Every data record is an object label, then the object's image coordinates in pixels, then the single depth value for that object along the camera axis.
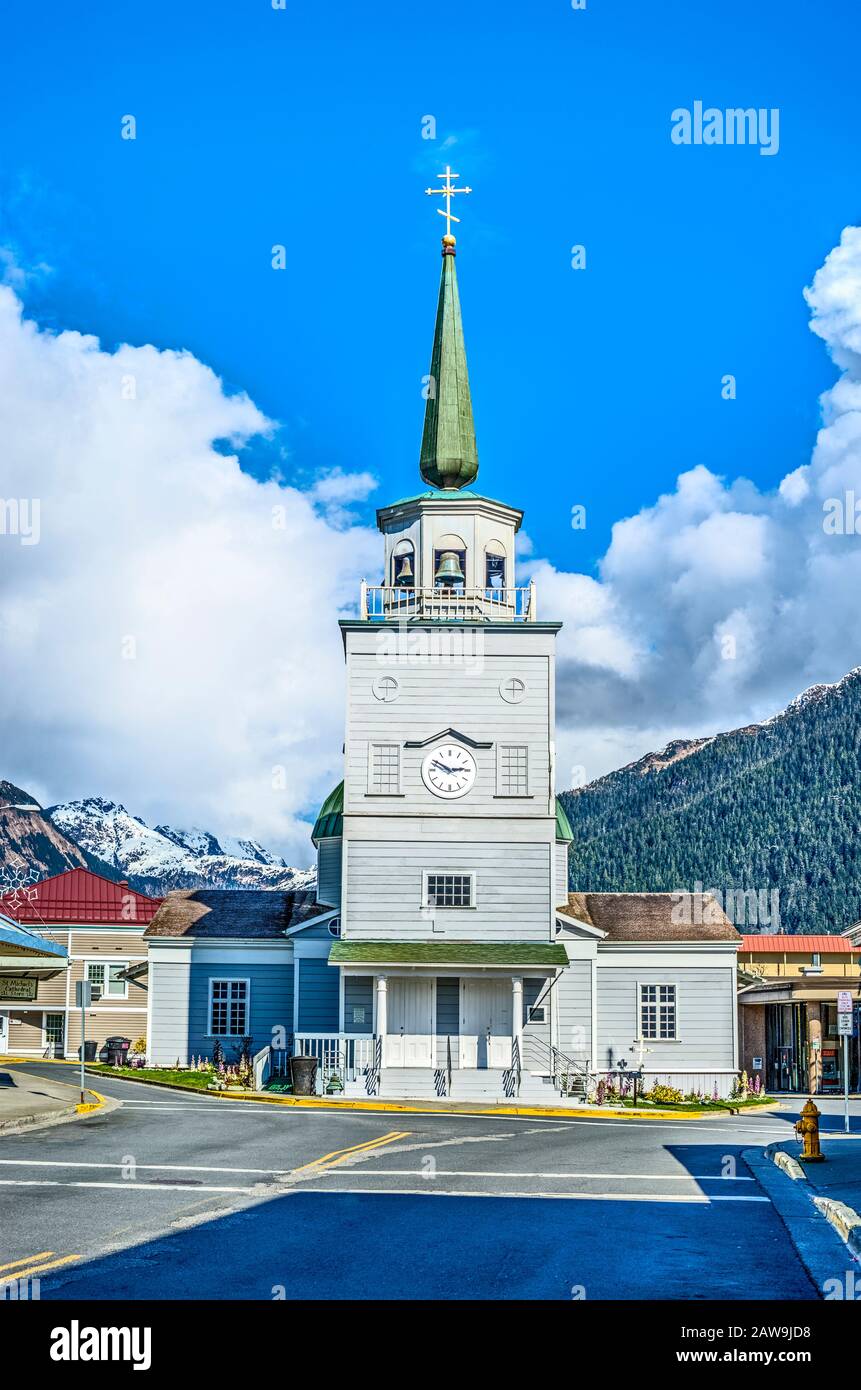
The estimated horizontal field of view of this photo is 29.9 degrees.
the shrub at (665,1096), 39.06
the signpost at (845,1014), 27.56
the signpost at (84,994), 28.88
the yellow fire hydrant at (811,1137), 20.06
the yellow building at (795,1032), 49.66
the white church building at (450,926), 39.25
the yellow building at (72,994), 54.69
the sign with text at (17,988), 30.72
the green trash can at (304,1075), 36.28
